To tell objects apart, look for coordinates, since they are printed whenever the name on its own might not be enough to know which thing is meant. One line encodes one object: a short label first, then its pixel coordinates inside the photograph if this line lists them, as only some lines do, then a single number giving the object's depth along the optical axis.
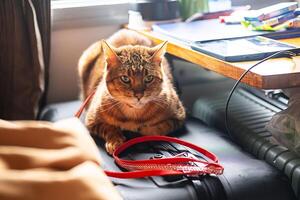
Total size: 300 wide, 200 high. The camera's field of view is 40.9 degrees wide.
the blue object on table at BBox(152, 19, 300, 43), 1.21
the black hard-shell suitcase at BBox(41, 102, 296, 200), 0.89
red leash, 0.93
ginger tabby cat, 1.19
